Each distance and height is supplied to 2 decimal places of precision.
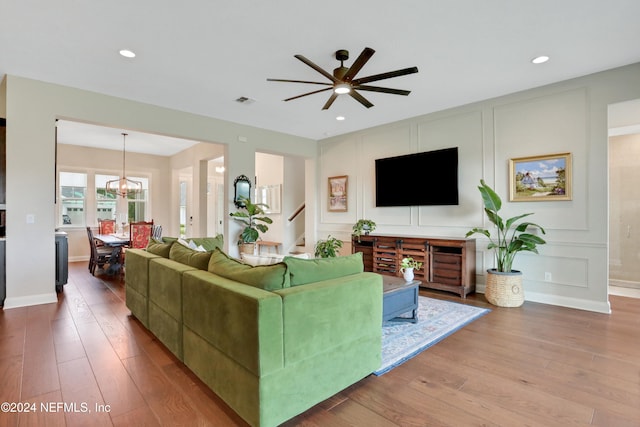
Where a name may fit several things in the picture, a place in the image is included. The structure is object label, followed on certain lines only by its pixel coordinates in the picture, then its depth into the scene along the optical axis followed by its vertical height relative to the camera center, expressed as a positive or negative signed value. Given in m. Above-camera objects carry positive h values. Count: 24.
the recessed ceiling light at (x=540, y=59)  3.41 +1.71
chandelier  7.58 +0.78
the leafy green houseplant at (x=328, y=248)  6.08 -0.67
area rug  2.61 -1.17
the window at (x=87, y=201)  7.99 +0.34
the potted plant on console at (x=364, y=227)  5.87 -0.24
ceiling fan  2.88 +1.34
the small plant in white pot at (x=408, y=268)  3.38 -0.59
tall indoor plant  4.02 -0.48
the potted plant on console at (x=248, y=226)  5.95 -0.23
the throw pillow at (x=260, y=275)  1.81 -0.37
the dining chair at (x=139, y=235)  5.70 -0.38
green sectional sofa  1.62 -0.68
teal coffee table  2.99 -0.85
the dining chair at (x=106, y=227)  7.60 -0.31
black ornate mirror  5.96 +0.48
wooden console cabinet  4.52 -0.69
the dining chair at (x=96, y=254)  5.85 -0.76
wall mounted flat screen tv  5.10 +0.62
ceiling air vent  4.67 +1.73
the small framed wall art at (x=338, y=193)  6.70 +0.46
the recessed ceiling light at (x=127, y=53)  3.30 +1.72
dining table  5.82 -0.61
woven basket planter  4.02 -0.97
